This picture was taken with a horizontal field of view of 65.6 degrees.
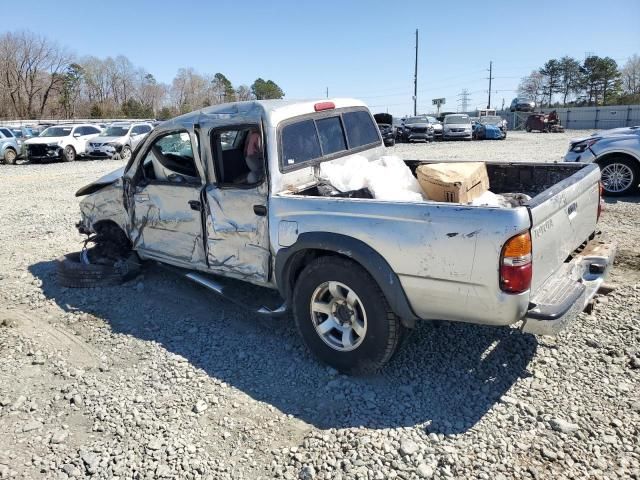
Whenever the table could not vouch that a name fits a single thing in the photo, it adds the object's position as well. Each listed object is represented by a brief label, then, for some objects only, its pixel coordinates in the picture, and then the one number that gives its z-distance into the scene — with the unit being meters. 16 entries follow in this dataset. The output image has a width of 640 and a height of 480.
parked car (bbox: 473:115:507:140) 34.03
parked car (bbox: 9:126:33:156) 23.58
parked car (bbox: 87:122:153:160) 23.64
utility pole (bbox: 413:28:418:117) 56.25
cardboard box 3.50
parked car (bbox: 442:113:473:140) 32.78
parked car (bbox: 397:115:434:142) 32.28
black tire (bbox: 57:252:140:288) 5.56
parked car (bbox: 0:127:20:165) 22.59
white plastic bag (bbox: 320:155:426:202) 3.82
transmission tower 96.72
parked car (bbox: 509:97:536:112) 56.55
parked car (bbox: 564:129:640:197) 8.49
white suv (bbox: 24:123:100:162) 22.78
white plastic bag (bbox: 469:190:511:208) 3.69
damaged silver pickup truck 2.89
